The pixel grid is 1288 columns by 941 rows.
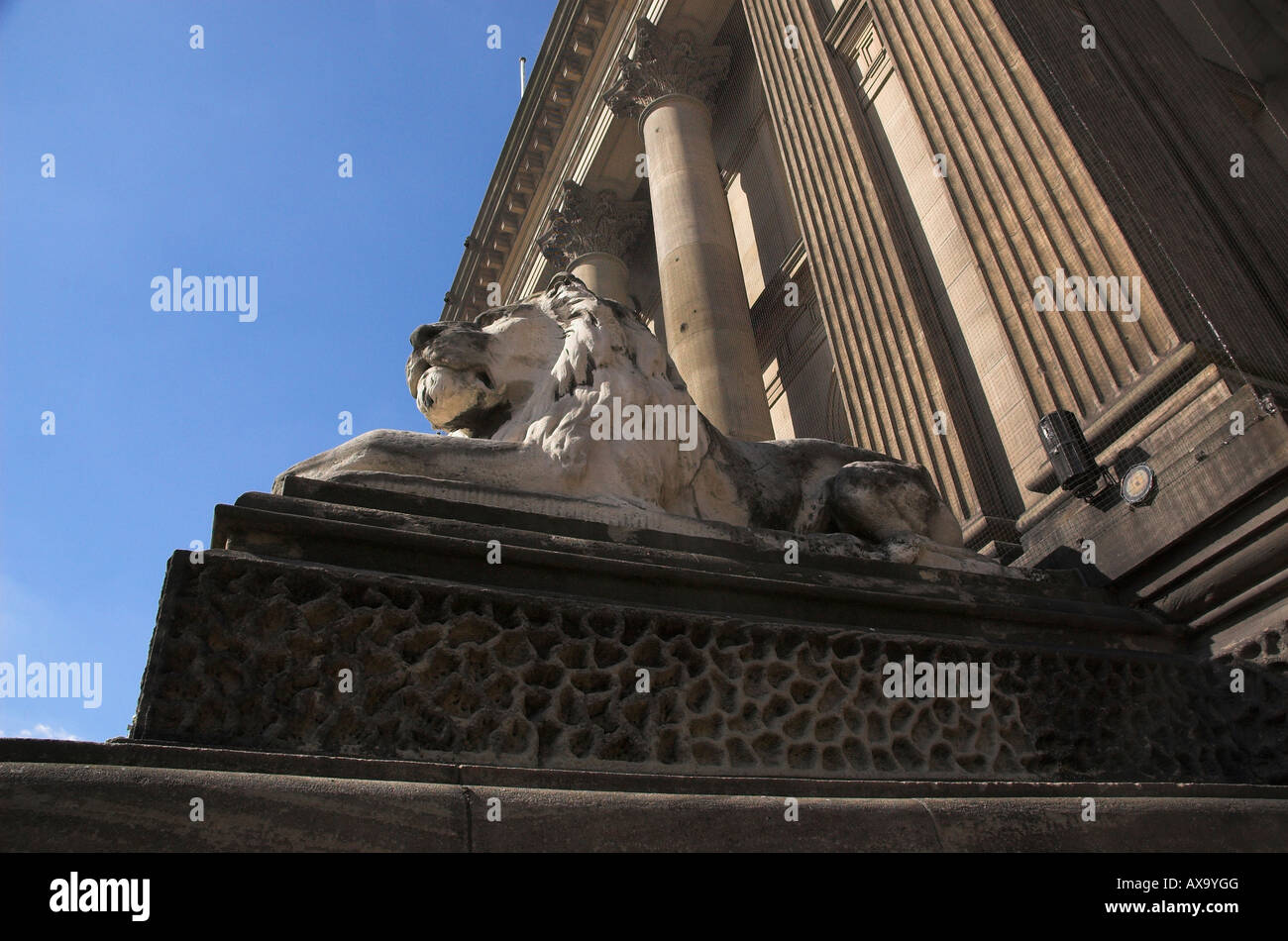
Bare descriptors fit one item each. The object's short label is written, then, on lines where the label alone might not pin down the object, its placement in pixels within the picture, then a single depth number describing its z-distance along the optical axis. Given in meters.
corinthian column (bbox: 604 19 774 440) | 11.66
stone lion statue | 3.82
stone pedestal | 2.02
